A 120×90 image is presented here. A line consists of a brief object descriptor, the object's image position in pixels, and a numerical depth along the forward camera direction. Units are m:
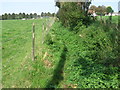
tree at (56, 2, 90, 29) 14.51
